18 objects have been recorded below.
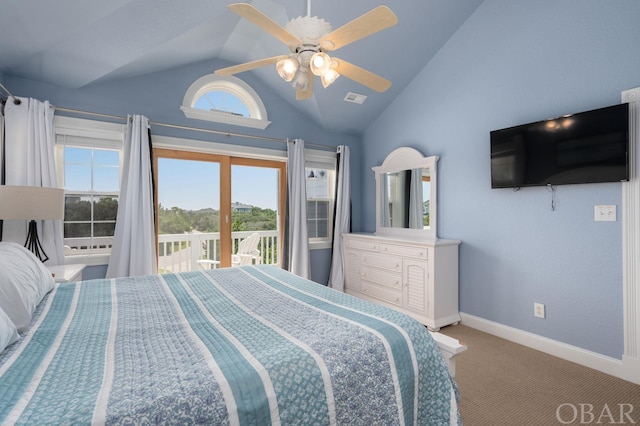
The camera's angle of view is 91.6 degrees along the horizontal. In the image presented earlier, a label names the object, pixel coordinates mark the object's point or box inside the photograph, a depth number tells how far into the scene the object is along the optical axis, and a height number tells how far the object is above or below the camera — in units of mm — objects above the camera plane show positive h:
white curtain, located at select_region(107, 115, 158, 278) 3035 +40
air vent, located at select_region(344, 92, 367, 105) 3835 +1466
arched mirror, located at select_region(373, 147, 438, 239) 3635 +245
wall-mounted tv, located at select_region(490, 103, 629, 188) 2199 +504
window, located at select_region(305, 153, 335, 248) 4484 +234
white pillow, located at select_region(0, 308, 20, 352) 1059 -407
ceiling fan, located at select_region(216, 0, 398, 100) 1569 +963
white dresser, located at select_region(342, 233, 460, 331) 3178 -692
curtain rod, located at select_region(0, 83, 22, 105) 2588 +973
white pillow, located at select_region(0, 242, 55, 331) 1300 -324
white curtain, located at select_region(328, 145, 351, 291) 4363 -6
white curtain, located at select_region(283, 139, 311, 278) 4062 -28
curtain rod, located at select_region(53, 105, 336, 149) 2927 +984
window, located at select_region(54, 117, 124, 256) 3020 +370
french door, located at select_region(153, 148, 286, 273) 3588 +125
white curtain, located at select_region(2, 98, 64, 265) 2611 +511
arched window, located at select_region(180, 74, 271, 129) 3523 +1370
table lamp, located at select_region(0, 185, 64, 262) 2230 +104
